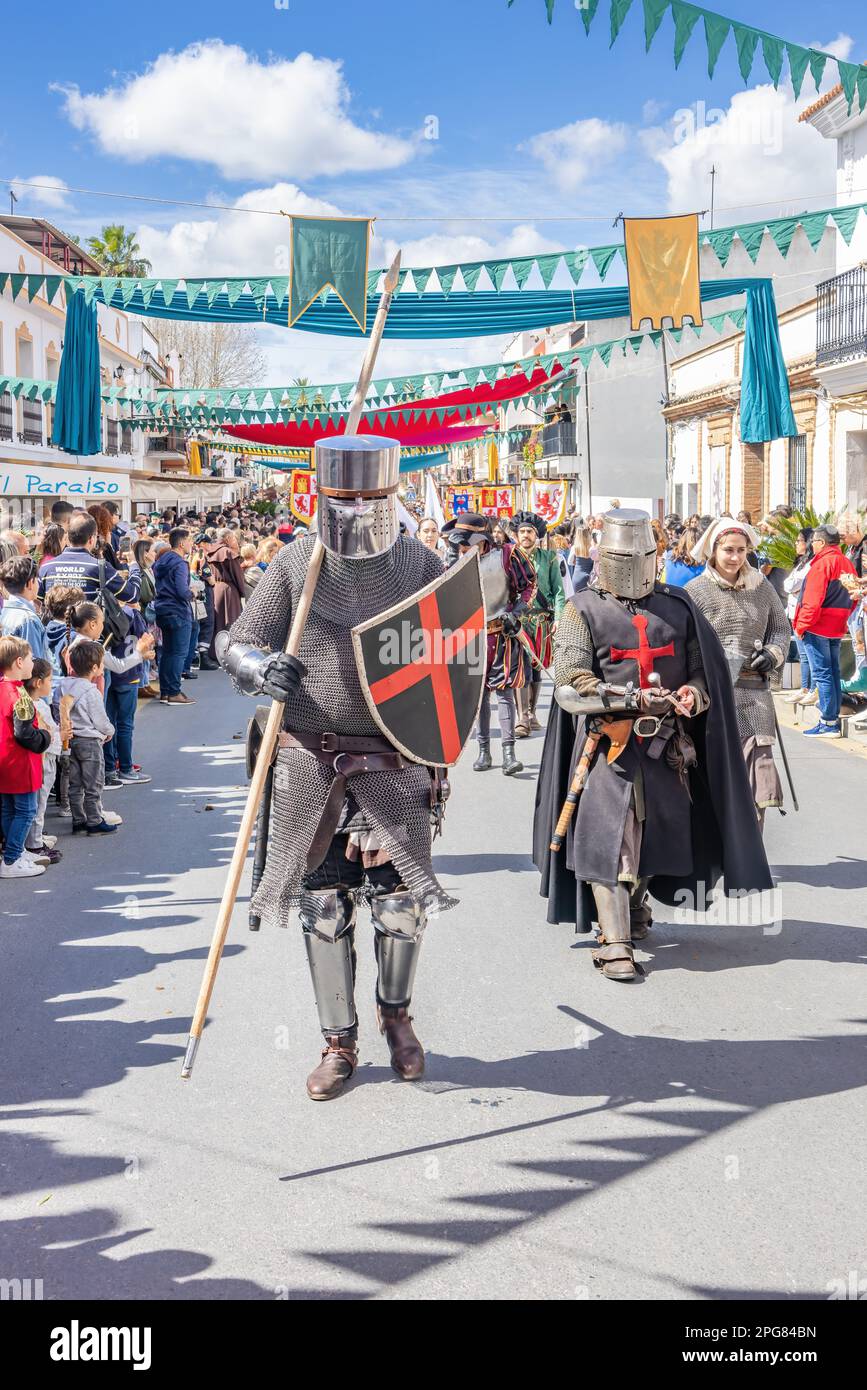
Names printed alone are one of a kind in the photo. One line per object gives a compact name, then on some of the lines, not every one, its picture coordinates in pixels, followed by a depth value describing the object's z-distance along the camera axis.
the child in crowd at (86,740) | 7.58
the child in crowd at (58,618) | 8.06
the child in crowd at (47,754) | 6.66
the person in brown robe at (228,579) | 15.01
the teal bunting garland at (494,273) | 9.95
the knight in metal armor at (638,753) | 5.23
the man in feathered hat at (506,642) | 8.41
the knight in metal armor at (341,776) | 3.96
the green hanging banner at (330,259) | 10.12
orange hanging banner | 10.22
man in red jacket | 10.93
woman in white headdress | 6.11
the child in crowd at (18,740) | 6.41
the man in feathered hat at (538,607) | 10.77
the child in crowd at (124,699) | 8.91
